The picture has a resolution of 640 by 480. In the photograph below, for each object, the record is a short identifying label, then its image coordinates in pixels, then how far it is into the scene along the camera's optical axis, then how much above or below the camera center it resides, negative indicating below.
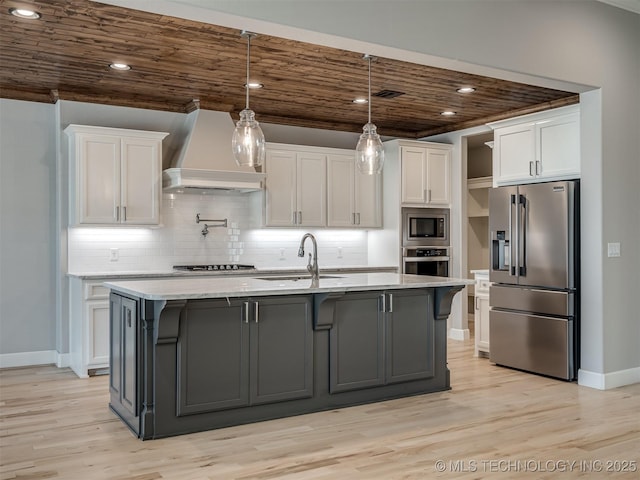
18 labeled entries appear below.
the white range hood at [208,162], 6.00 +0.84
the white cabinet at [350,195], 7.16 +0.60
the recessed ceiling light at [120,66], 4.93 +1.48
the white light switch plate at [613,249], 4.98 -0.04
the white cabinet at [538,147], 5.39 +0.91
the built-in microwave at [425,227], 7.27 +0.21
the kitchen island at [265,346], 3.72 -0.69
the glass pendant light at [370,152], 4.32 +0.66
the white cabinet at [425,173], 7.26 +0.87
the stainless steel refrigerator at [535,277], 5.13 -0.30
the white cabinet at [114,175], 5.64 +0.67
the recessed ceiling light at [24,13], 3.81 +1.49
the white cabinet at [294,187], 6.74 +0.66
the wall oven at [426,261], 7.27 -0.20
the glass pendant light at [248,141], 3.89 +0.67
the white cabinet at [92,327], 5.45 -0.74
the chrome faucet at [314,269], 4.54 -0.18
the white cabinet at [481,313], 6.20 -0.71
